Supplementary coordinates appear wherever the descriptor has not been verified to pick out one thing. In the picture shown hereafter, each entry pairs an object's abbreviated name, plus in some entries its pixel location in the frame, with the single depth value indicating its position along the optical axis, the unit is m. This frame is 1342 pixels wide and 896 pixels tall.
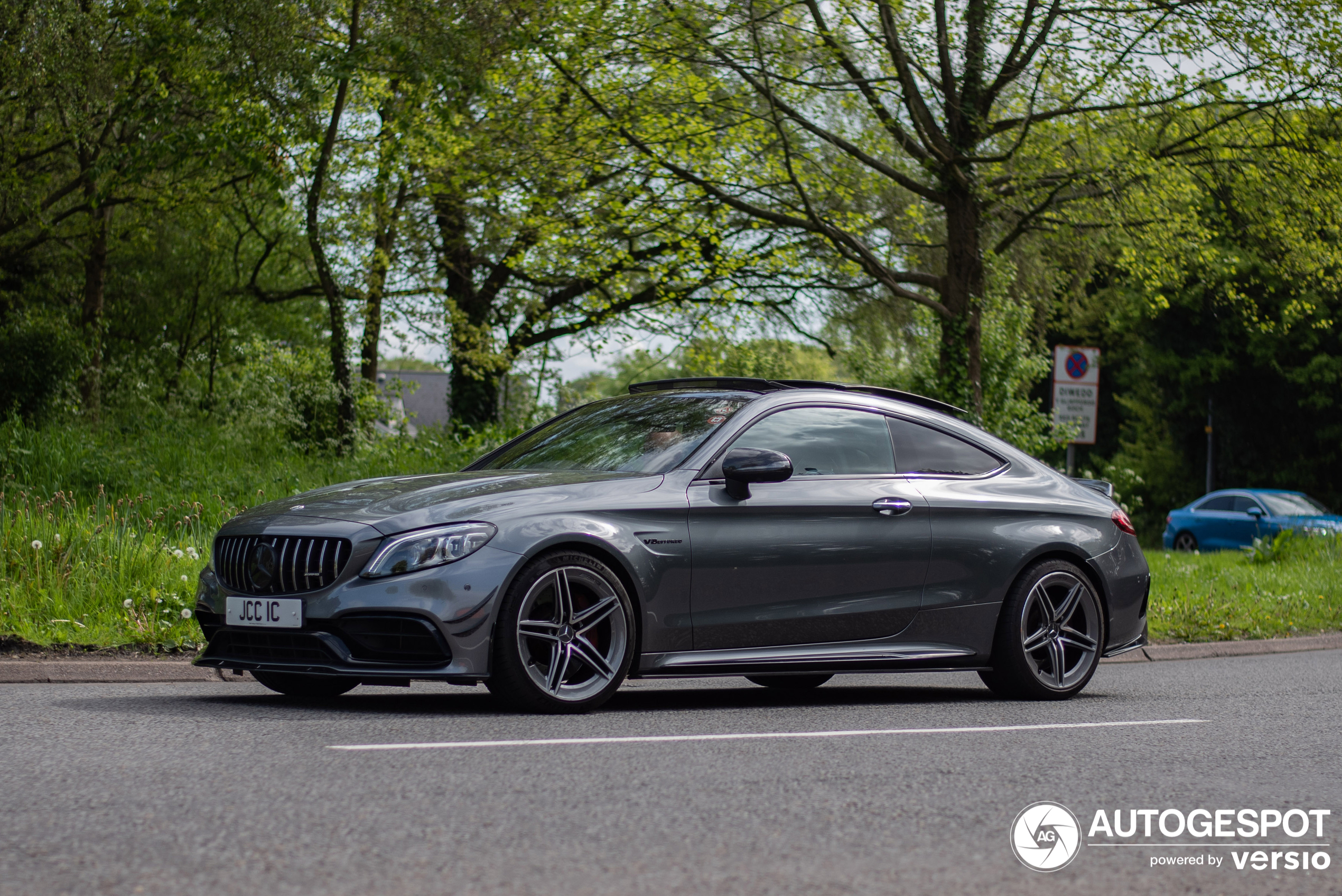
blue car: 28.42
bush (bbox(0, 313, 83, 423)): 17.78
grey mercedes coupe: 6.35
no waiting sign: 14.88
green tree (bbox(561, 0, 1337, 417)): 14.98
